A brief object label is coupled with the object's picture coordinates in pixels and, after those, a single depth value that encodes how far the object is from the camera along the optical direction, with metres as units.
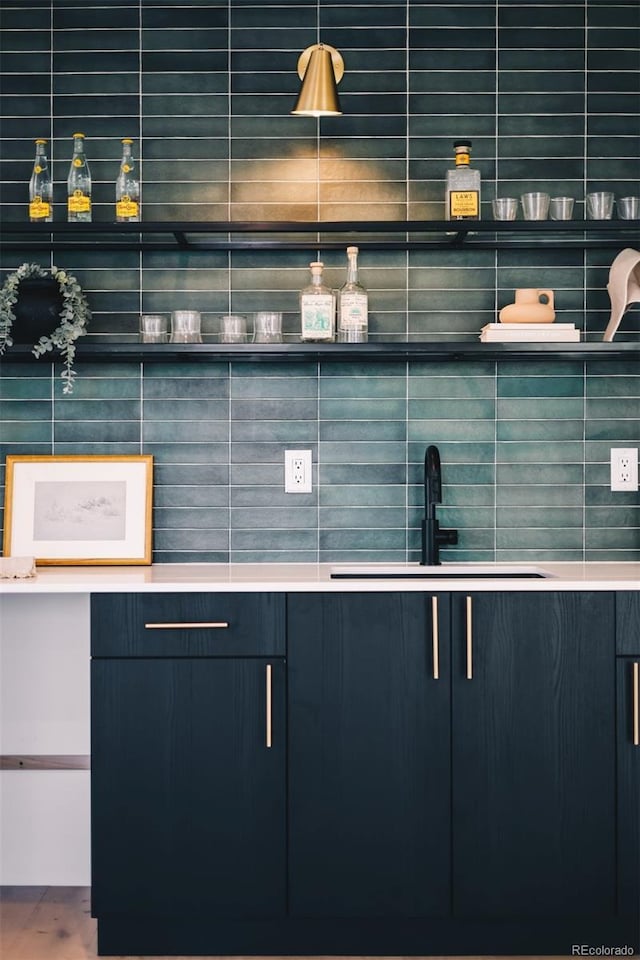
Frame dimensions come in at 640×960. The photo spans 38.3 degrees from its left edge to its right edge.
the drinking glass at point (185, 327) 2.61
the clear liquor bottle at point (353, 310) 2.59
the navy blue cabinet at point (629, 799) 2.21
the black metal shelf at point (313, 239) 2.72
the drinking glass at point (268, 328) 2.61
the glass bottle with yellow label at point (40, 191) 2.65
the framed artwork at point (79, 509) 2.71
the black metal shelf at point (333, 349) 2.51
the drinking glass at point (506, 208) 2.58
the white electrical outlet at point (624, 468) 2.77
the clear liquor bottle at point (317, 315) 2.56
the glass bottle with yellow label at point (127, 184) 2.63
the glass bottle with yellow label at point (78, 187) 2.62
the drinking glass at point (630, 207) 2.58
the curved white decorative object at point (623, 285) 2.60
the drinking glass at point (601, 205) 2.57
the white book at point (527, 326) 2.56
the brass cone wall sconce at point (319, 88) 2.31
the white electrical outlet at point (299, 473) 2.76
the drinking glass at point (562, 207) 2.57
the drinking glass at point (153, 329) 2.64
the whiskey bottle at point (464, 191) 2.56
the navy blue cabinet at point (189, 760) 2.21
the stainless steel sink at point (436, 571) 2.55
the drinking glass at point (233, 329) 2.62
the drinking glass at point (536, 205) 2.58
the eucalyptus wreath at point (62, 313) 2.54
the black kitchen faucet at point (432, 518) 2.58
